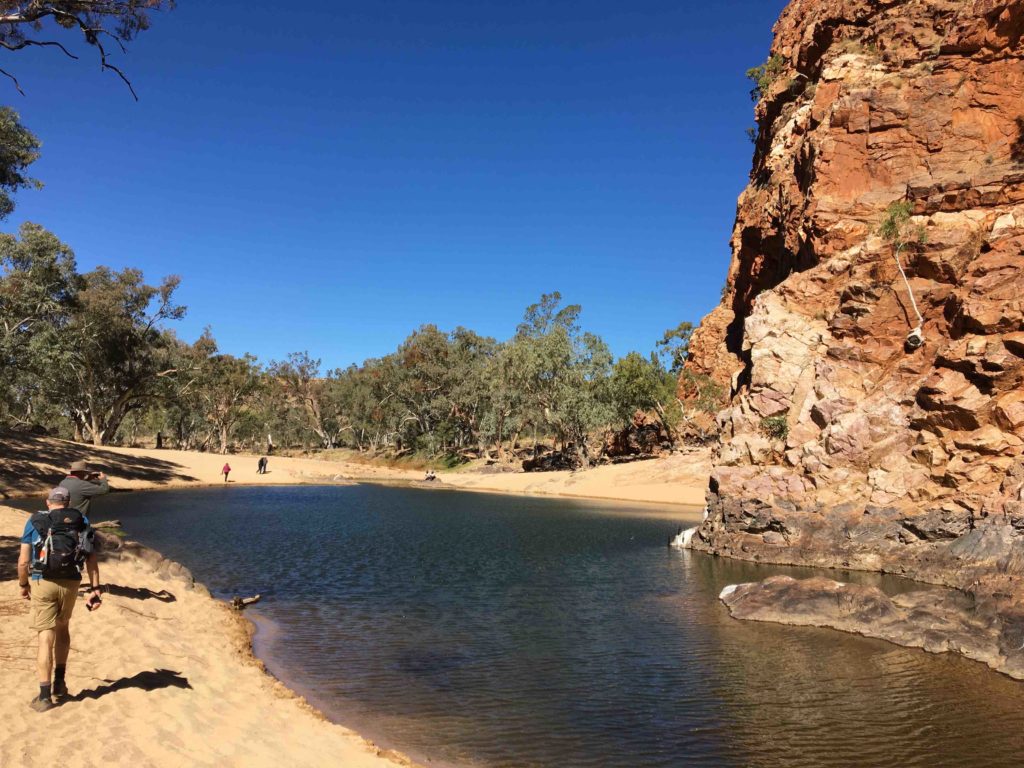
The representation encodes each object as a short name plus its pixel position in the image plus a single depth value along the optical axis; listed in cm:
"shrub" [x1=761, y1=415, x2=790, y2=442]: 3058
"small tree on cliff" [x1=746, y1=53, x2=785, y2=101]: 5538
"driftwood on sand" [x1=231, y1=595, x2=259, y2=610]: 1744
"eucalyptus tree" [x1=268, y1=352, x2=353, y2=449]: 11525
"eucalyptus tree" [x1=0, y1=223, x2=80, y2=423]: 4169
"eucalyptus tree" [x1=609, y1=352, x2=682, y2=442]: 7100
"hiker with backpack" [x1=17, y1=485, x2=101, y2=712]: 850
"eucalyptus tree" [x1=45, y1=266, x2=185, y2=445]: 6103
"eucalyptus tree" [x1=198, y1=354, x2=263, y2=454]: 8525
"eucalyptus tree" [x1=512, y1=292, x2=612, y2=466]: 7225
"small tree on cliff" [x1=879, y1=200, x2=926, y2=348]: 2986
